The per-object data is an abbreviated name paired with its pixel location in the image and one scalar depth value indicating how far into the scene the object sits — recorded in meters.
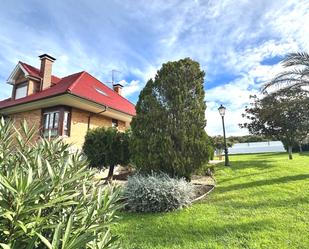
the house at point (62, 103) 12.47
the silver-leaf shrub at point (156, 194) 5.31
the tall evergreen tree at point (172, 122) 6.61
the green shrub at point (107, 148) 8.73
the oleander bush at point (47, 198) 1.15
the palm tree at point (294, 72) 8.94
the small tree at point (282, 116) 9.61
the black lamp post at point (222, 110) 12.06
